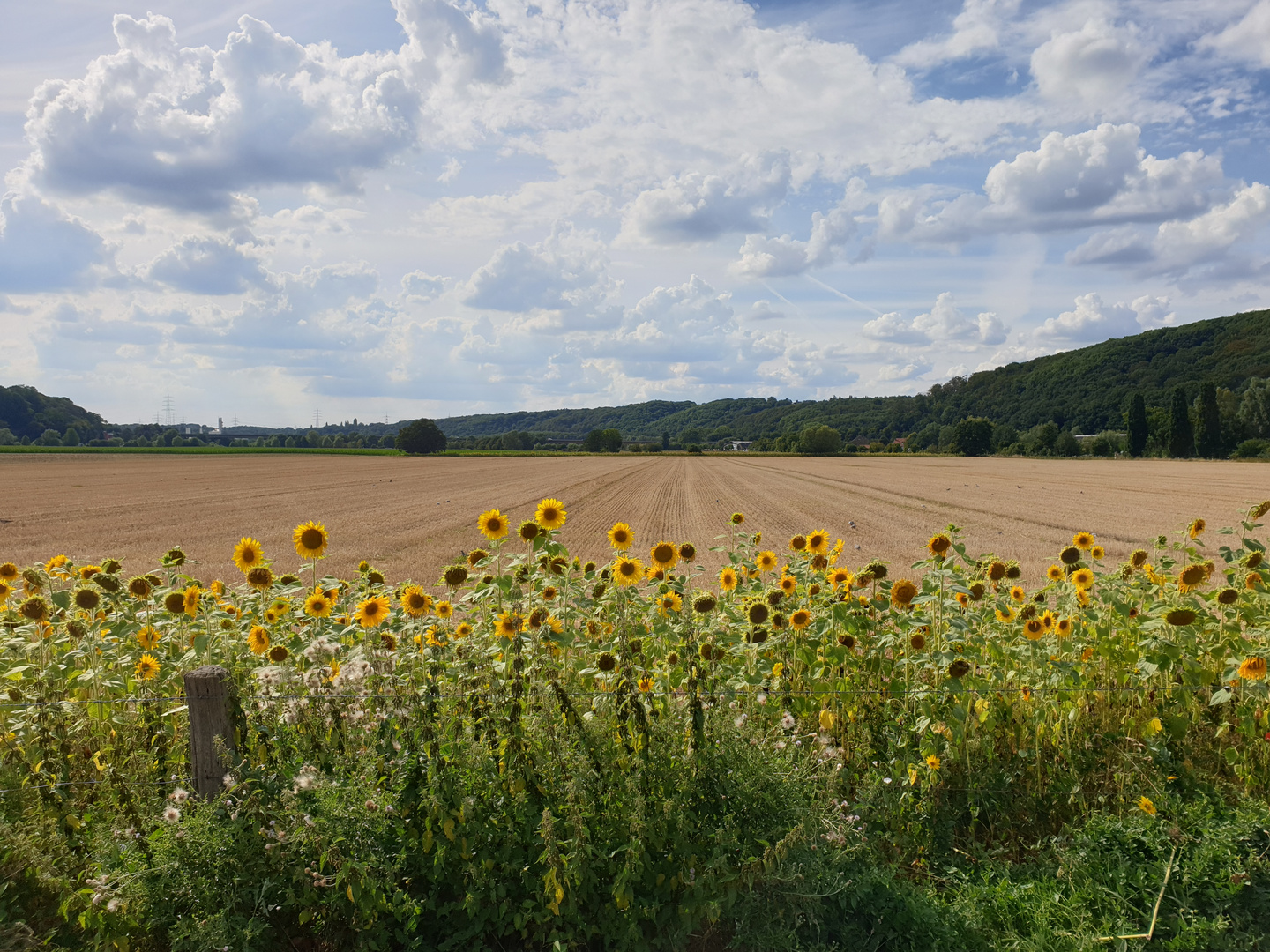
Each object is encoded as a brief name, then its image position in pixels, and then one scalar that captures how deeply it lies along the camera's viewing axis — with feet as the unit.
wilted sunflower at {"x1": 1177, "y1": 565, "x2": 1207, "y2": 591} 15.66
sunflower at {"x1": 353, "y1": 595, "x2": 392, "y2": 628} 13.28
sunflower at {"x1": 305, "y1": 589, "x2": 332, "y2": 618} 15.06
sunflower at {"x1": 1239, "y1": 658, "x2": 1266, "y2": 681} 14.07
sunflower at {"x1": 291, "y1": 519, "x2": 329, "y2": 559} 16.42
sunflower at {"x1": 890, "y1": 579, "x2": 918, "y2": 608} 15.48
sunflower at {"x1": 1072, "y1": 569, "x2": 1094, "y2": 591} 17.52
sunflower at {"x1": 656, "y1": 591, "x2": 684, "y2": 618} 15.19
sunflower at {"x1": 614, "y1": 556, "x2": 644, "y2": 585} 15.11
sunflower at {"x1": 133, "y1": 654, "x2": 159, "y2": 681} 14.42
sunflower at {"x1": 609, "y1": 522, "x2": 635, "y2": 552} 16.88
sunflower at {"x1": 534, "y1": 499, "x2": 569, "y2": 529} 14.58
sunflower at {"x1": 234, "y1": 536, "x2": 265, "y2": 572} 16.70
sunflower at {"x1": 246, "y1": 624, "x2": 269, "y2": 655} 13.42
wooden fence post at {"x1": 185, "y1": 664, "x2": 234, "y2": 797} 11.14
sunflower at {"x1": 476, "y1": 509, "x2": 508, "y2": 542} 14.07
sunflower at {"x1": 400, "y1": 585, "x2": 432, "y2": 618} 13.01
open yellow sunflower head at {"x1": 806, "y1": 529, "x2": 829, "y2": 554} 19.21
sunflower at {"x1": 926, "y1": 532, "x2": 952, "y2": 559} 15.51
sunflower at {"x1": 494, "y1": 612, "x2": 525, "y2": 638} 12.30
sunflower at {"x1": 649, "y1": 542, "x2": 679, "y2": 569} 15.93
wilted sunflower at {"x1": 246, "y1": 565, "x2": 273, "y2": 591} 15.46
